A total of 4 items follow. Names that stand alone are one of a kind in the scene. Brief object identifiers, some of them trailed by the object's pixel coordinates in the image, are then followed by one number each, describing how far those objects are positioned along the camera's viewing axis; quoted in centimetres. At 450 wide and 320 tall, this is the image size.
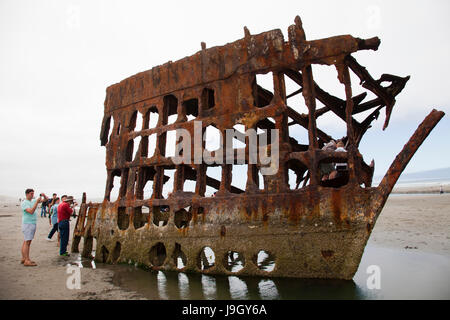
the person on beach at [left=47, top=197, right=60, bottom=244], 1000
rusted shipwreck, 403
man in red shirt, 734
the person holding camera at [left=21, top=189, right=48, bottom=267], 570
